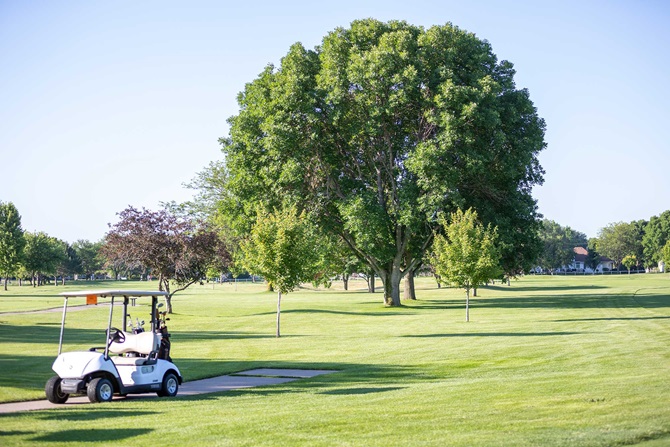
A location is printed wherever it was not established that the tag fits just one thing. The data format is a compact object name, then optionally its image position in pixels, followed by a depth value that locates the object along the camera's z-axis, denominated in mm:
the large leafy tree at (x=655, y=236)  166375
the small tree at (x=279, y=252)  35062
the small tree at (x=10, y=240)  91812
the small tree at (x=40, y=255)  113031
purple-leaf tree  49312
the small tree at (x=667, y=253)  101375
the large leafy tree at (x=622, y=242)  181875
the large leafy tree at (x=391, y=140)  46219
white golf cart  16078
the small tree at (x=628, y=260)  176250
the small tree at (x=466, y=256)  40688
